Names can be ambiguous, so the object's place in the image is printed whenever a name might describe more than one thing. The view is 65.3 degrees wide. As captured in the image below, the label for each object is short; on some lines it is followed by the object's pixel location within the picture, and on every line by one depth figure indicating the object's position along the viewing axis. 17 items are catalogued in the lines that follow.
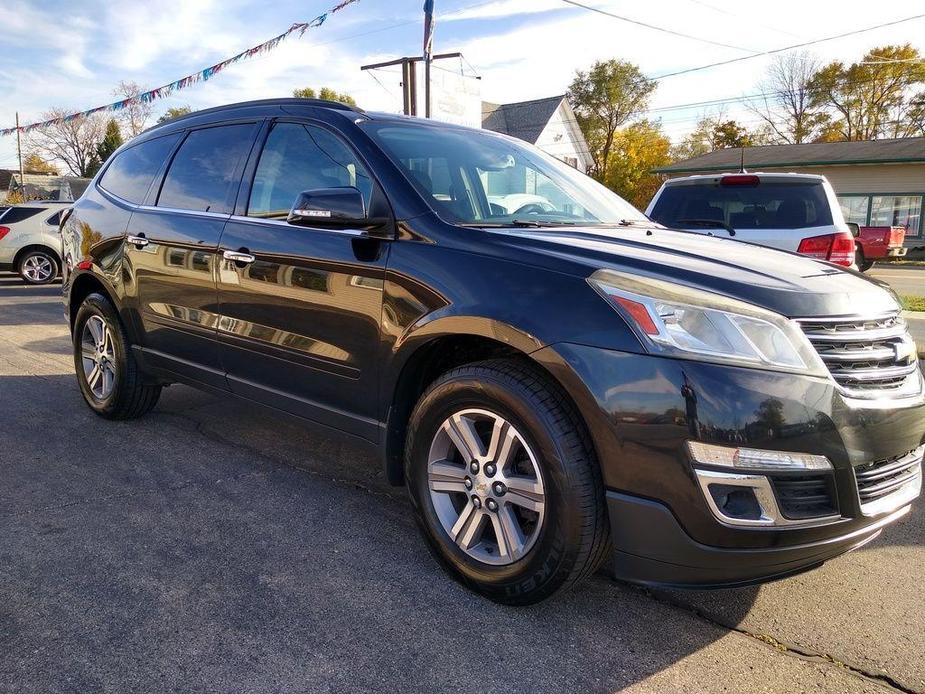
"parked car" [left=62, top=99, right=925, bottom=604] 2.11
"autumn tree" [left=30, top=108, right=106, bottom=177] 70.47
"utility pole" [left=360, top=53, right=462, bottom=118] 18.86
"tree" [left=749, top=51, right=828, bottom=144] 46.38
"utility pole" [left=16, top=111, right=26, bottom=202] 56.32
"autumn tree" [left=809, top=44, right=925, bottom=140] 42.28
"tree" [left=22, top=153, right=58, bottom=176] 88.00
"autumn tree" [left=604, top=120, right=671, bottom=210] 41.25
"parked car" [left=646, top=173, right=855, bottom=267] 5.92
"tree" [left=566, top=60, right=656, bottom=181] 43.38
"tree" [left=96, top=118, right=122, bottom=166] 56.10
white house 40.91
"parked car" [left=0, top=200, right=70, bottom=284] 14.34
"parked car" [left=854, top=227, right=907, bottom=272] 18.64
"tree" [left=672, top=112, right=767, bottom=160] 47.12
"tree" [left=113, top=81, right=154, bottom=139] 53.66
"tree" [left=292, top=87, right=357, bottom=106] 47.02
